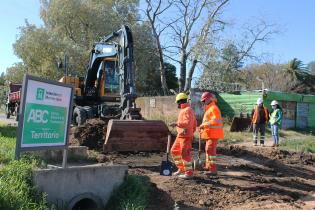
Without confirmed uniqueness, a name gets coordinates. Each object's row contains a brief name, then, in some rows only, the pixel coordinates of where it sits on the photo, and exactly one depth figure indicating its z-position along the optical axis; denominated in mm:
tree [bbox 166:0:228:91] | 41781
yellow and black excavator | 12312
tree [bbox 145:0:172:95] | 42094
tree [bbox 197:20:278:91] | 41438
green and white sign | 7242
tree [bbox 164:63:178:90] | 52094
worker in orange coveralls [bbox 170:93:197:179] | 10564
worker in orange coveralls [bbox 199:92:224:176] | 11266
